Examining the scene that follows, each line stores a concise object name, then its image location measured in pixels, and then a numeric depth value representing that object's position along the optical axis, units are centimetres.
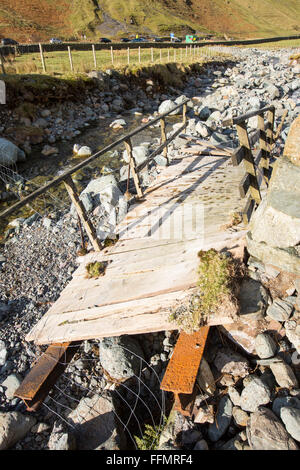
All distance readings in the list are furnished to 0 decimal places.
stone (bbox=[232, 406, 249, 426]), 278
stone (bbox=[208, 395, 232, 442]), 284
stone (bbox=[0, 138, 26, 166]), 1191
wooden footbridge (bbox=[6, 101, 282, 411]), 359
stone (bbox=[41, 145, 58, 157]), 1342
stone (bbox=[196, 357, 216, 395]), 316
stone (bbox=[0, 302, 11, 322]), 595
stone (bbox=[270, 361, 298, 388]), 284
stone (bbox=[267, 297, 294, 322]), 319
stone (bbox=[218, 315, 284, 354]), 324
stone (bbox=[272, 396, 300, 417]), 261
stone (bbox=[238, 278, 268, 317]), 330
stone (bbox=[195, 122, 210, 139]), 1157
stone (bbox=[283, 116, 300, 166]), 347
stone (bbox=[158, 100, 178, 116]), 1778
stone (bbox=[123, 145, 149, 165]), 1127
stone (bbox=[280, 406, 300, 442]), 236
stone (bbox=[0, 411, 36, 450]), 368
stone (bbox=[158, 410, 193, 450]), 289
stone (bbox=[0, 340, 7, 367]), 502
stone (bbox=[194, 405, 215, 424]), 297
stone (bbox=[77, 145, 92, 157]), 1320
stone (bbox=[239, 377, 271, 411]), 278
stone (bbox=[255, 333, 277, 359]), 309
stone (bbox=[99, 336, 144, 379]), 419
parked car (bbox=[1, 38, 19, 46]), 4188
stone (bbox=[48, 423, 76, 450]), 326
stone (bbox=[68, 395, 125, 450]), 336
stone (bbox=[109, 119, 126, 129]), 1623
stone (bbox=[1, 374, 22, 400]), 452
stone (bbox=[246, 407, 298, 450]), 234
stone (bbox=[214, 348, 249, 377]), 318
